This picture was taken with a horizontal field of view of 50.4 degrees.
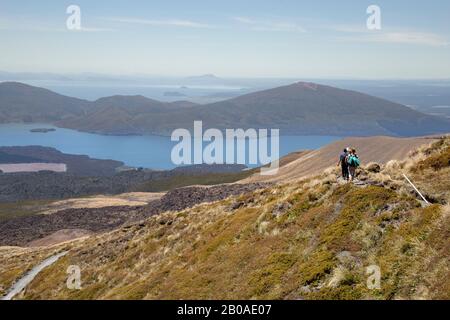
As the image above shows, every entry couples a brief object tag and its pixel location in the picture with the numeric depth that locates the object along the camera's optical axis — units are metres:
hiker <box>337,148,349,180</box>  26.28
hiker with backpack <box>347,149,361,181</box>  25.73
